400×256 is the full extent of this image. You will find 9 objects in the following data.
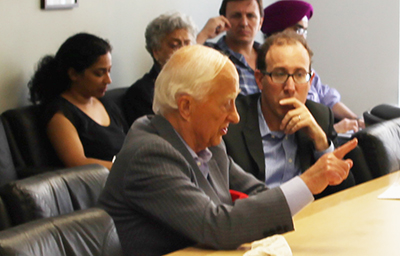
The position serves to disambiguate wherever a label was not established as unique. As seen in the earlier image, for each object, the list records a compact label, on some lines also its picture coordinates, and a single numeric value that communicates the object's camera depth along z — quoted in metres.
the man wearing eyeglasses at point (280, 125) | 4.28
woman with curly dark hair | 5.79
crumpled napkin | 2.54
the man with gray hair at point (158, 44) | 6.87
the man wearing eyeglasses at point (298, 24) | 7.96
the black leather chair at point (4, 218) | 3.10
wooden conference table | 2.71
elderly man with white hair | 2.75
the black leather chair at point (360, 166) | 4.50
